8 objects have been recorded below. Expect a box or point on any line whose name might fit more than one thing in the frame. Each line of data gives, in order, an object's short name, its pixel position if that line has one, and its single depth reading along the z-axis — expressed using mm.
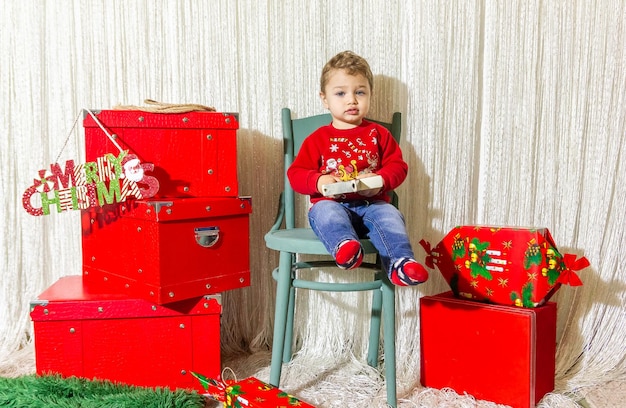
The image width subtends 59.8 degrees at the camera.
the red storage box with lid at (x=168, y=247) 1282
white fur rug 1289
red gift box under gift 1235
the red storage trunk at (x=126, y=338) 1301
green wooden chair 1229
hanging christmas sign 1306
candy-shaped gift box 1248
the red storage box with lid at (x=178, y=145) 1371
